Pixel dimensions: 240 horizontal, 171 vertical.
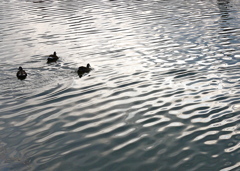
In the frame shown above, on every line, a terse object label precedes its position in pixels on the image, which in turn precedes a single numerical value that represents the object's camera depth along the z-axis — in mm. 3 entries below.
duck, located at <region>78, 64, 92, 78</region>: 16781
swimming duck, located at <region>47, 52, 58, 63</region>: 18477
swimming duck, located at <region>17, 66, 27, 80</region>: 16016
